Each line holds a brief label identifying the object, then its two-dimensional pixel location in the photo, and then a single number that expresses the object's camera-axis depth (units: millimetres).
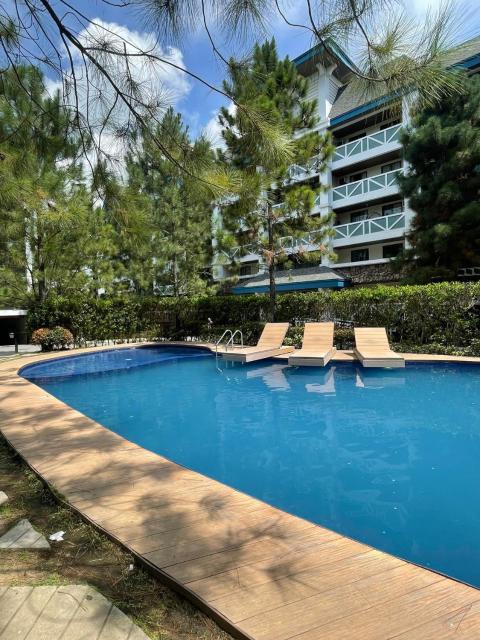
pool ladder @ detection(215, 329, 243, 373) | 12308
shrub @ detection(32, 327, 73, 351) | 16188
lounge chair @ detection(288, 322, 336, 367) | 10539
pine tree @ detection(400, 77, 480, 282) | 14266
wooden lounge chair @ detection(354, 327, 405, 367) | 9930
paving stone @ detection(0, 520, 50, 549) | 2523
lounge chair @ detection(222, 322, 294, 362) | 11852
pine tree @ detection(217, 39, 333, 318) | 13930
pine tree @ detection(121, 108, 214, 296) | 19922
